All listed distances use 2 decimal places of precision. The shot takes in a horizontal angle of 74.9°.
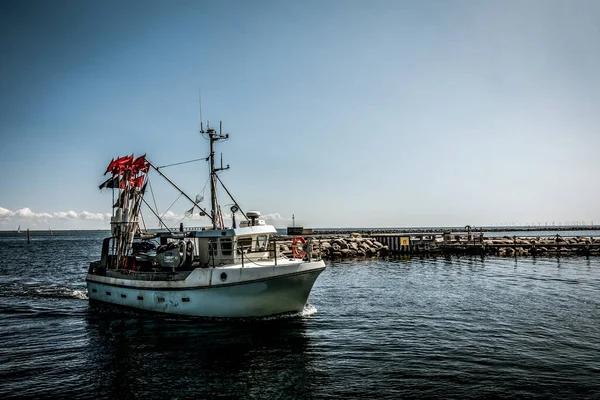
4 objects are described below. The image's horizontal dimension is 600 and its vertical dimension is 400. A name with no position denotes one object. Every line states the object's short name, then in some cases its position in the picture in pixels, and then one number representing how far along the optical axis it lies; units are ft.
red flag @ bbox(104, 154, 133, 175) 71.97
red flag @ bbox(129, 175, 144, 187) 71.72
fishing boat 54.65
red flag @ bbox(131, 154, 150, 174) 71.36
